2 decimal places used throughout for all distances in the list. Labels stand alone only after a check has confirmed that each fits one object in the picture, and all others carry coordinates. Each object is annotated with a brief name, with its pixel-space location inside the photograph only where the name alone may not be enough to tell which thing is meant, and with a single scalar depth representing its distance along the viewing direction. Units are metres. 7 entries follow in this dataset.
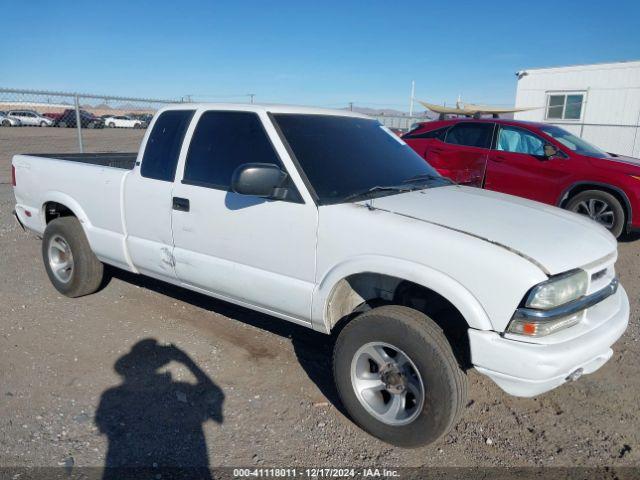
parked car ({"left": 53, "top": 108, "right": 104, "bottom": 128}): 14.21
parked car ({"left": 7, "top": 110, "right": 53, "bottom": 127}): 18.13
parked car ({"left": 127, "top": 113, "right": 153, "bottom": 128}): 15.02
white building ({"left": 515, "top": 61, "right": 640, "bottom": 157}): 16.89
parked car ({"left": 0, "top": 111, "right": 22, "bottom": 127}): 19.64
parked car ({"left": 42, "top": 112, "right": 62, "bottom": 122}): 16.69
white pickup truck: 2.59
